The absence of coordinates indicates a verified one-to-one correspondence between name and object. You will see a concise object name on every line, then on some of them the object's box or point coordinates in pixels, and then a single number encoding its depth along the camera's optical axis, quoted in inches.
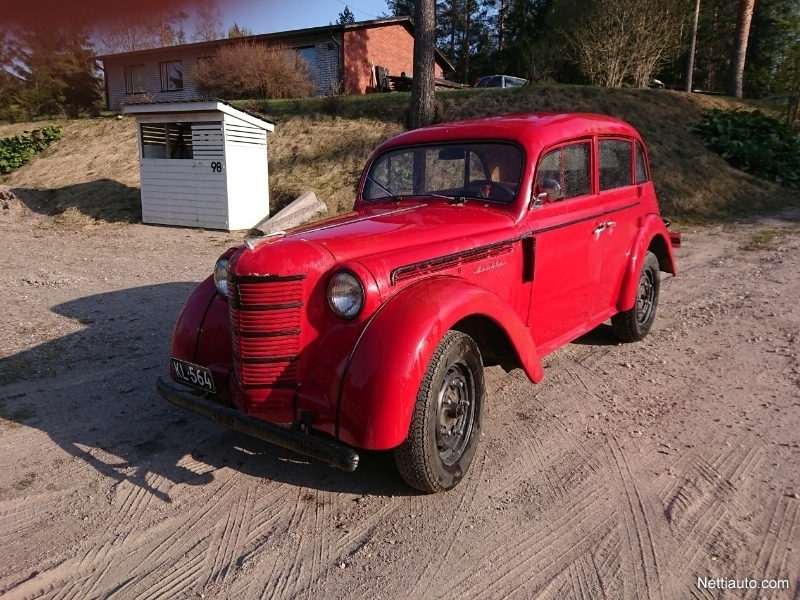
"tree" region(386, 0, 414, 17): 1491.3
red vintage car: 112.7
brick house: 995.3
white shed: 508.1
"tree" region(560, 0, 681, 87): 719.1
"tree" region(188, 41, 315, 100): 823.1
